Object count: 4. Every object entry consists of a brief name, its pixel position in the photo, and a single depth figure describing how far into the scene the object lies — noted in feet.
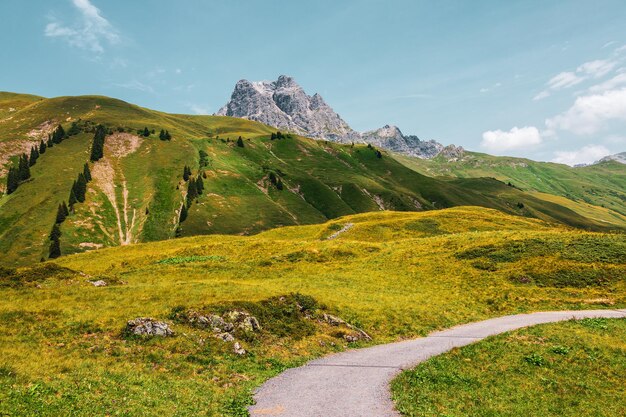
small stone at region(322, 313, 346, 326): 96.84
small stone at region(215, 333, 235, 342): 78.22
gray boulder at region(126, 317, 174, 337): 75.25
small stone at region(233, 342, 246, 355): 75.55
